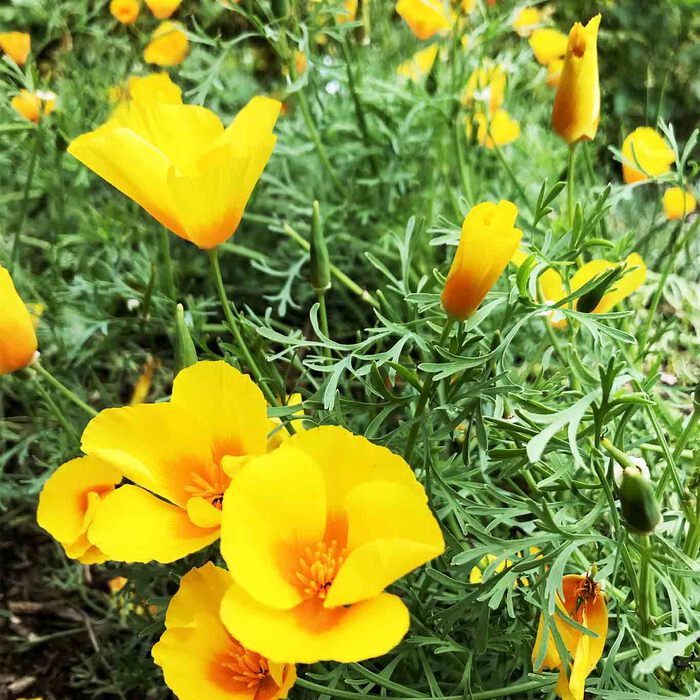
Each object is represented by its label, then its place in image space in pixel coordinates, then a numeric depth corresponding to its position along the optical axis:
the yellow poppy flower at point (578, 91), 0.27
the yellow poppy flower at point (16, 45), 0.39
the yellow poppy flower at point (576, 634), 0.21
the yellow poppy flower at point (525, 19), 0.45
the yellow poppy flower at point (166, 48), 0.47
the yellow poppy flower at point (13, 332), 0.23
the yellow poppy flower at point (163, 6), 0.41
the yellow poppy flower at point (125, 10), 0.43
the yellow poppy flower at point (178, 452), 0.20
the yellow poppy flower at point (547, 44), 0.46
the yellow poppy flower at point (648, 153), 0.34
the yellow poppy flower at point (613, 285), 0.26
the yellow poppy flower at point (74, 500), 0.23
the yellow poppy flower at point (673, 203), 0.39
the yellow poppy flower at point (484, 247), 0.20
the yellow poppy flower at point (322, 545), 0.18
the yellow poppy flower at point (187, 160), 0.22
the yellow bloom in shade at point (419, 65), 0.48
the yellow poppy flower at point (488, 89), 0.39
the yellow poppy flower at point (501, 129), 0.43
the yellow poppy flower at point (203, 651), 0.21
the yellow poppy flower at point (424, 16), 0.40
